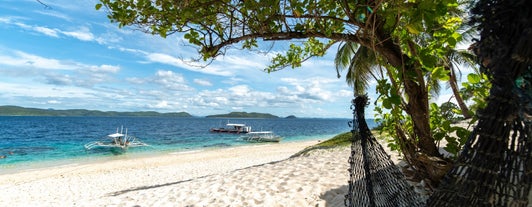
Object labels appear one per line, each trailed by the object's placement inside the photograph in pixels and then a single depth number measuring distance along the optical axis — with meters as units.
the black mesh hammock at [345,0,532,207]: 1.13
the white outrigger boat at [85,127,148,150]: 25.34
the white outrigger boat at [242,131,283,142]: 33.16
